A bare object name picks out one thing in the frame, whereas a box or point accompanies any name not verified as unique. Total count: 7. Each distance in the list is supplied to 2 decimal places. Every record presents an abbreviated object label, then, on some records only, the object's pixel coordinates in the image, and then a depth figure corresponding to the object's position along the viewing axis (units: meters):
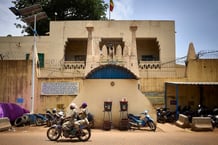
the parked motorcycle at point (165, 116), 17.52
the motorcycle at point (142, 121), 14.31
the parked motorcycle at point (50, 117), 15.65
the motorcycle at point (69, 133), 10.55
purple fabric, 15.72
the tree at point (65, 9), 32.84
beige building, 15.50
